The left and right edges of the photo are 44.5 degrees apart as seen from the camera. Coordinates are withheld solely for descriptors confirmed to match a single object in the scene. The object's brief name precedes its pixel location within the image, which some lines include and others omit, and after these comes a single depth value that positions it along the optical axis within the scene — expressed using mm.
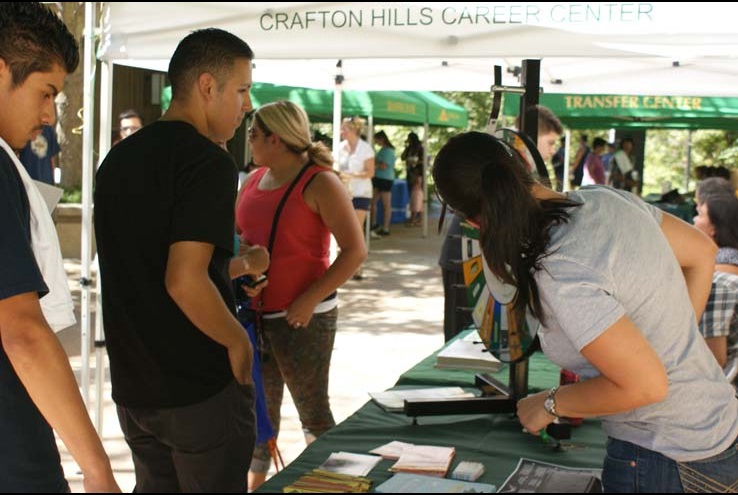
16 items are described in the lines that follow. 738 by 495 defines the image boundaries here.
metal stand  2369
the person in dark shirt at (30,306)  1461
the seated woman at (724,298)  3059
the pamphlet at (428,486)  1805
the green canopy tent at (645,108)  9608
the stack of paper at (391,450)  2047
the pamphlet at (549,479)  1689
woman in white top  10047
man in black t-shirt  1990
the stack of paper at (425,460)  1947
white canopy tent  3301
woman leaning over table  1481
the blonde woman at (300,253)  3172
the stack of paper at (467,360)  2980
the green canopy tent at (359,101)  10688
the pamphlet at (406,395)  2441
